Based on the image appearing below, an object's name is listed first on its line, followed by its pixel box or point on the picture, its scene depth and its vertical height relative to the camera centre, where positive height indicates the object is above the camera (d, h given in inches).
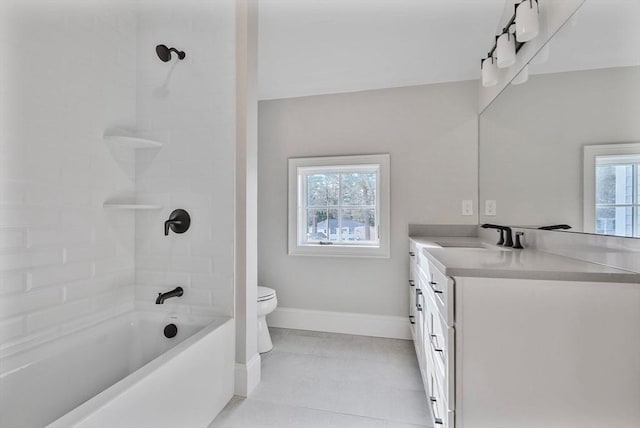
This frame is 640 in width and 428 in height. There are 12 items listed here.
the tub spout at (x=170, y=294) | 64.3 -18.5
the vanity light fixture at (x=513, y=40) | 58.6 +38.2
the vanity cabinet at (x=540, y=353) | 36.0 -17.8
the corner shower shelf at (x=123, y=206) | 64.7 +1.4
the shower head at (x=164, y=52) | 67.5 +36.6
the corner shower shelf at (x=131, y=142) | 65.5 +16.0
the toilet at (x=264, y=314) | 90.4 -31.5
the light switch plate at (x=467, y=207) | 100.8 +1.7
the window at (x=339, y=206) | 107.7 +2.3
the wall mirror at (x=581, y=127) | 40.3 +15.0
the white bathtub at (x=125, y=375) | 40.8 -28.2
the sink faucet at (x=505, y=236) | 70.7 -5.8
